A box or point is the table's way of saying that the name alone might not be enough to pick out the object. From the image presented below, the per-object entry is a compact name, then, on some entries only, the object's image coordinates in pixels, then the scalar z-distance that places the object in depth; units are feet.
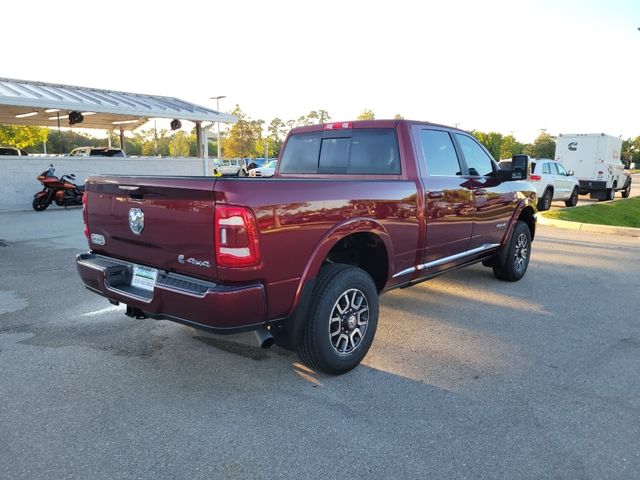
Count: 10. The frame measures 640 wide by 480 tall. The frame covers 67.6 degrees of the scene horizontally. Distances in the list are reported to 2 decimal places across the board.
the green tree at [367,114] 224.94
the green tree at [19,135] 115.44
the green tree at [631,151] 320.29
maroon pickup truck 9.46
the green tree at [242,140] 192.44
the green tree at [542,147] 277.23
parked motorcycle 47.01
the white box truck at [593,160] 63.41
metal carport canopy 49.39
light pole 152.92
